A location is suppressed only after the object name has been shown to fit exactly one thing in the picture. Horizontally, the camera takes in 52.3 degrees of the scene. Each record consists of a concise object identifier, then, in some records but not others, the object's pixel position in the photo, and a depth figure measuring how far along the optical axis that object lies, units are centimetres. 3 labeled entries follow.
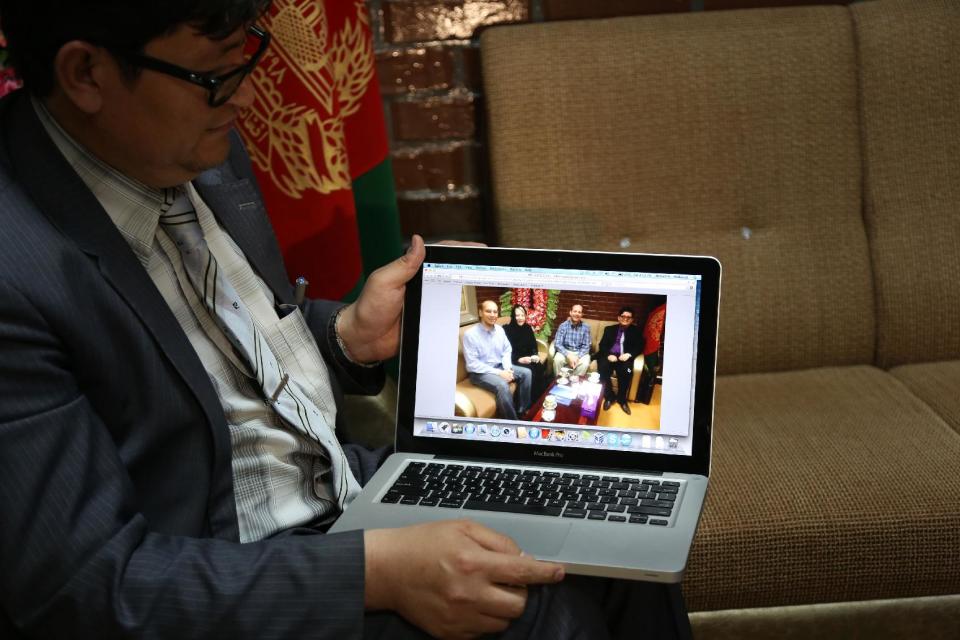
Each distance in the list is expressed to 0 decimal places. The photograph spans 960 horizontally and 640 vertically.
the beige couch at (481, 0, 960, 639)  155
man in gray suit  75
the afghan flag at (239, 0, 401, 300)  138
